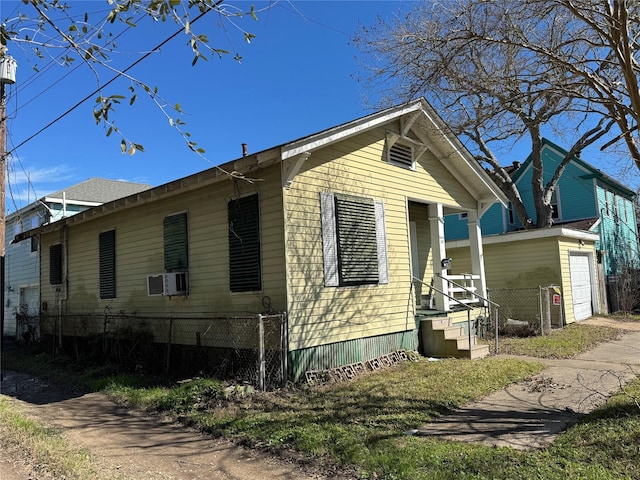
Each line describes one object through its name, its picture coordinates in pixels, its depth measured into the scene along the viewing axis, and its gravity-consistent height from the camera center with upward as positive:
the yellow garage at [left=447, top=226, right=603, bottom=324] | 14.59 +0.39
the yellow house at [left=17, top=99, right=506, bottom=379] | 7.81 +0.93
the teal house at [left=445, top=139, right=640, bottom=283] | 20.77 +3.01
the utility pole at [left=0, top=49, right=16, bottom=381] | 10.29 +3.45
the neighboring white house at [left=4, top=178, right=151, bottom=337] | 18.73 +2.87
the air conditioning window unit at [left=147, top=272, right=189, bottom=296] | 9.05 +0.13
